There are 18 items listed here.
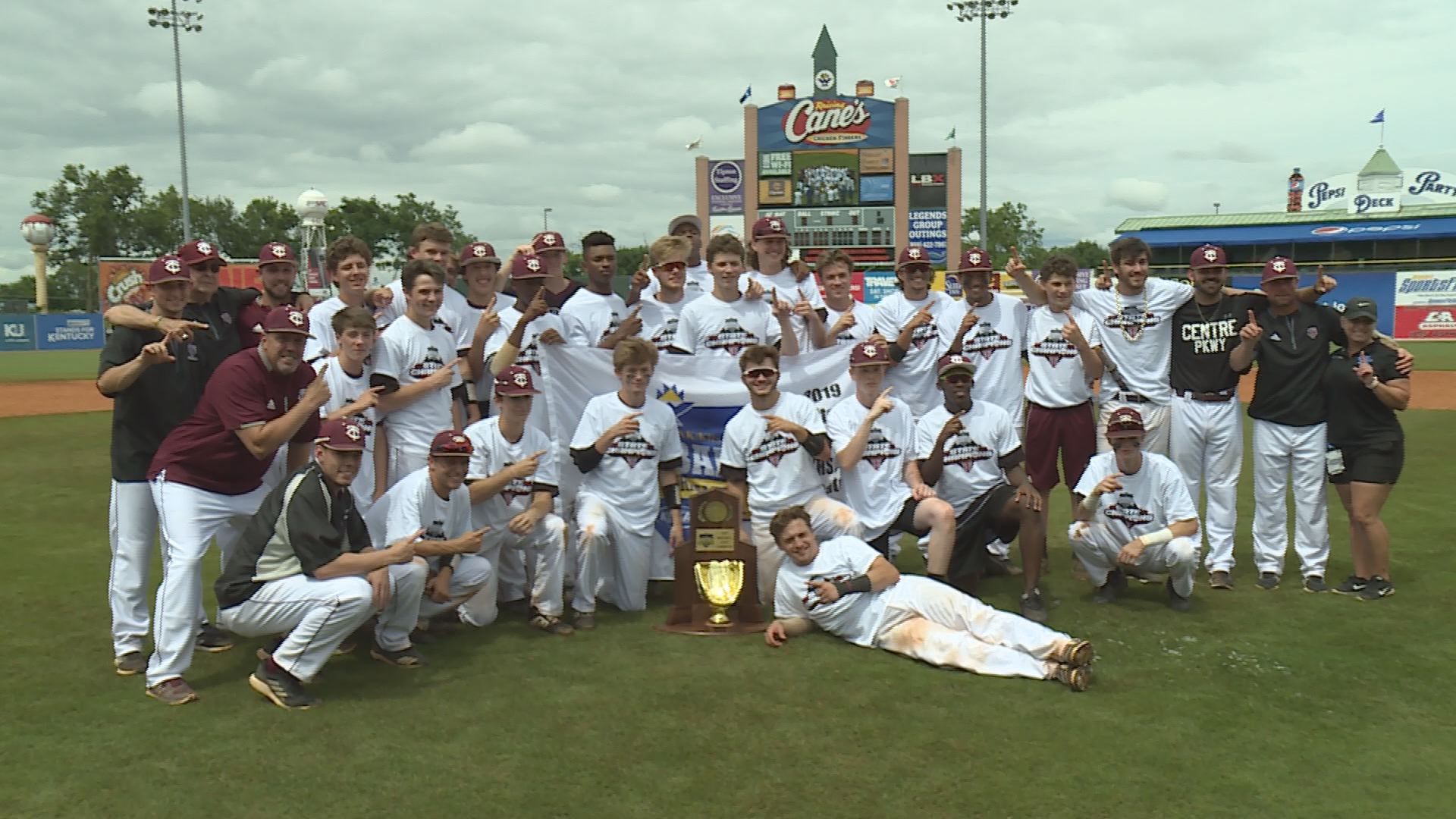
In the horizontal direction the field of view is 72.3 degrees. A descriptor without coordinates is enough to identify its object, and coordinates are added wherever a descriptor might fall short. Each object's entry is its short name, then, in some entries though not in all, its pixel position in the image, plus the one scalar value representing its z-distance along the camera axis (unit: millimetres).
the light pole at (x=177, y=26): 37500
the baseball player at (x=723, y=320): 7491
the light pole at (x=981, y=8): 39406
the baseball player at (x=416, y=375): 6488
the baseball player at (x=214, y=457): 5160
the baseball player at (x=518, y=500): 6336
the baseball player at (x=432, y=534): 5641
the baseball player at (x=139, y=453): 5535
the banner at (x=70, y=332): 44669
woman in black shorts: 6812
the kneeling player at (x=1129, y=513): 6598
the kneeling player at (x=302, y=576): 5090
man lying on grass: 5309
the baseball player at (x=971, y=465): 6809
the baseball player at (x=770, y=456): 6633
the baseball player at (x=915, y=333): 7676
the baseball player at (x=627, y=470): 6676
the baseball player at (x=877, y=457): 6641
